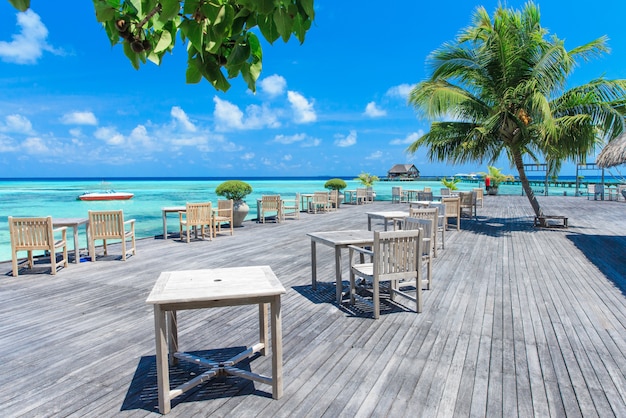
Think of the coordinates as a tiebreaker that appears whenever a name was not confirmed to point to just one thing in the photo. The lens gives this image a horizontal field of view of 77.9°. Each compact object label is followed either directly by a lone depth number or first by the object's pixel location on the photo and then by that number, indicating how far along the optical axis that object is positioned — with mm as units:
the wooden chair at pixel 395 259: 3406
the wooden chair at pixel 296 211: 12179
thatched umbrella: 7855
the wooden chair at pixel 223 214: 8680
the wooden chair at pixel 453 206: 9092
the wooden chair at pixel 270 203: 10945
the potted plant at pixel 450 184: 17594
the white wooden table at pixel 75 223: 5656
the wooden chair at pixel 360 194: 17781
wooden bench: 9703
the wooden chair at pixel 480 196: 14516
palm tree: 9008
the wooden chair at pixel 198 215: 7820
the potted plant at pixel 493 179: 23281
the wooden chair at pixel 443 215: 7051
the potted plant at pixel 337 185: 16953
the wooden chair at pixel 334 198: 15225
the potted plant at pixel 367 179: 20766
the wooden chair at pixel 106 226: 5843
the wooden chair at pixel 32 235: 4988
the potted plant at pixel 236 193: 10094
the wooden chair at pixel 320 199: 13562
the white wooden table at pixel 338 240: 3873
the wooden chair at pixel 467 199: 11086
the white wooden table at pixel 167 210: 8102
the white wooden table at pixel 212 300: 2051
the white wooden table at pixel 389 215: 6835
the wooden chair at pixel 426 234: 4242
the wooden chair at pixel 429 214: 5969
